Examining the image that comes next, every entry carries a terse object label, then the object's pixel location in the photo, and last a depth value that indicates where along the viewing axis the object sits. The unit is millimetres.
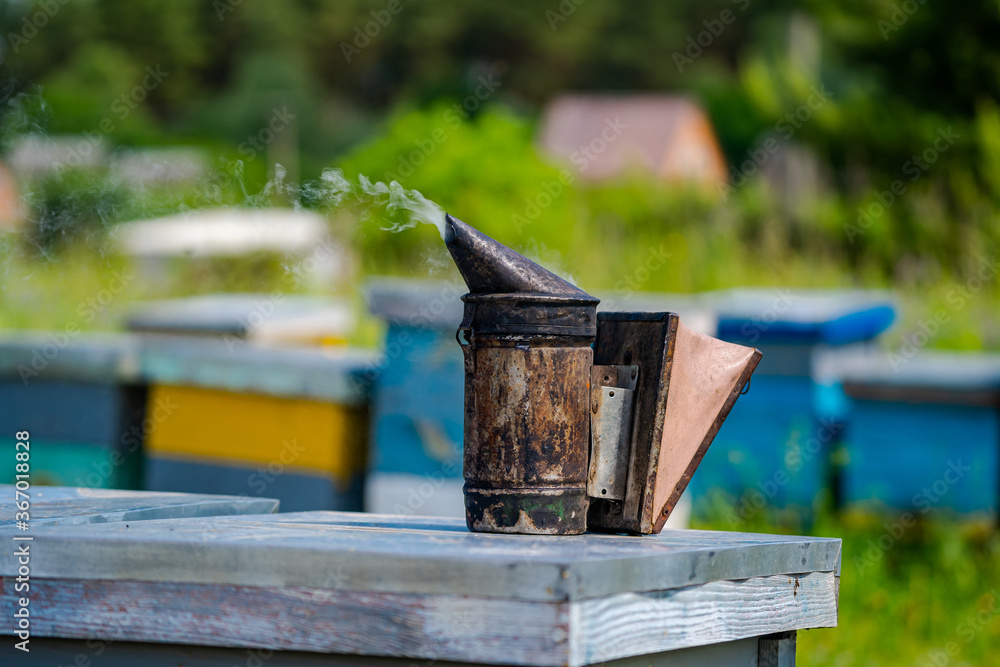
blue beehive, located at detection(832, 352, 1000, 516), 9070
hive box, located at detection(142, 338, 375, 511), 8633
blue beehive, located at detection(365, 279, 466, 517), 8391
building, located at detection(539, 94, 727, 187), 77812
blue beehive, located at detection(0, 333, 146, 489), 9375
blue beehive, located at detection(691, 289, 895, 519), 9328
